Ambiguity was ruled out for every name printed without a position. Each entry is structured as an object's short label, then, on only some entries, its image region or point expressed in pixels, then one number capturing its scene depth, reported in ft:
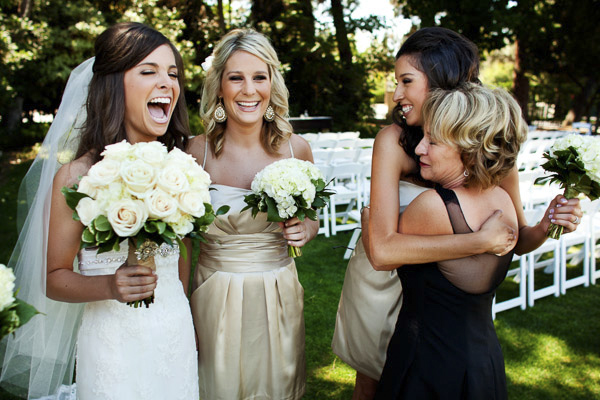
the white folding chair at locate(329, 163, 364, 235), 24.75
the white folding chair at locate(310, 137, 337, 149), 36.59
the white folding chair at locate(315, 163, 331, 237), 25.34
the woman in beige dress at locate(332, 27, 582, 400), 6.48
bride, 6.81
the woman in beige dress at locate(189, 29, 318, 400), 8.89
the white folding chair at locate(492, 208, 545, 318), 16.52
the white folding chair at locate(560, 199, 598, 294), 19.21
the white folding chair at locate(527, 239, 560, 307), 18.12
